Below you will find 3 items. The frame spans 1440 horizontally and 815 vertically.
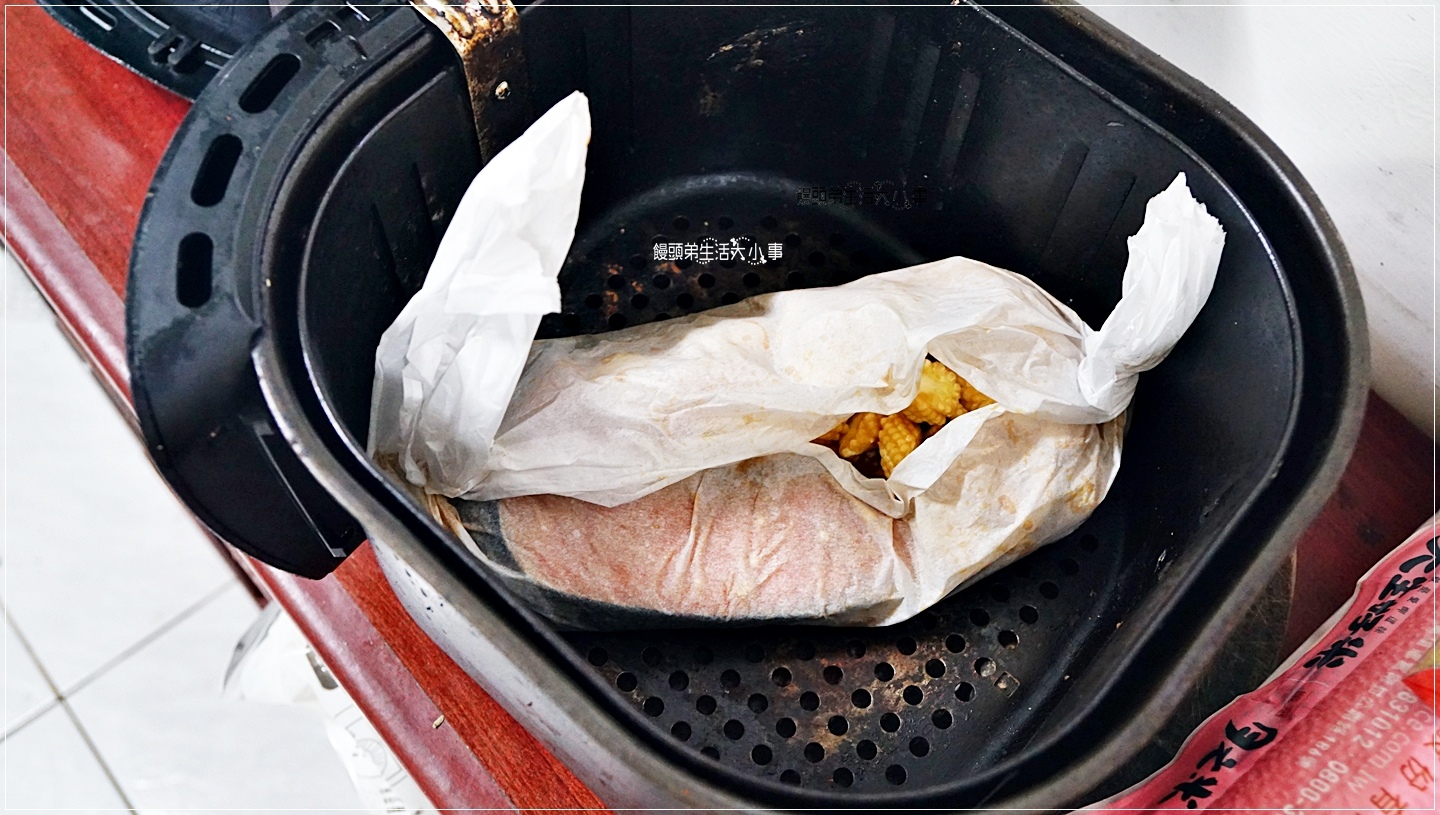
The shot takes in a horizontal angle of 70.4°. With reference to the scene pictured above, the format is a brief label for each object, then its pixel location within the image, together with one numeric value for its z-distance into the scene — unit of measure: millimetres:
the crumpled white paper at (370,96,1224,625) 551
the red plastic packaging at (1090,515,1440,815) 444
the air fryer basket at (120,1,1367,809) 391
